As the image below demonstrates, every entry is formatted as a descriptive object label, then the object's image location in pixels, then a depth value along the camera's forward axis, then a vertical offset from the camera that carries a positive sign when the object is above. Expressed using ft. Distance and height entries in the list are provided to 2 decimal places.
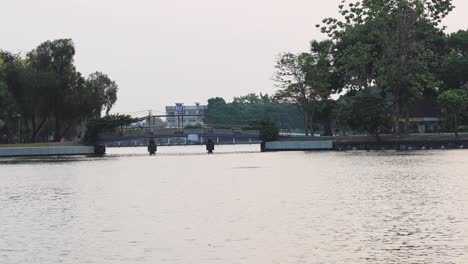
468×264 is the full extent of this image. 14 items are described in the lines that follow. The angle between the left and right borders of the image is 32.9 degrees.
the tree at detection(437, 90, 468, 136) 466.29 +22.70
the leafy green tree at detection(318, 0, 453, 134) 460.14 +56.51
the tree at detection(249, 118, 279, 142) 529.45 +11.62
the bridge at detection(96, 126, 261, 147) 542.57 +10.04
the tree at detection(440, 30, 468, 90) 515.50 +46.19
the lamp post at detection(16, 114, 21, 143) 593.18 +13.87
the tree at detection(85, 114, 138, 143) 542.98 +17.65
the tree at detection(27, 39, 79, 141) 538.06 +59.14
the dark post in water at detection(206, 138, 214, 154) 596.99 +0.60
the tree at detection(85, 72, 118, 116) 546.79 +40.72
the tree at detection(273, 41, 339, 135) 519.60 +43.47
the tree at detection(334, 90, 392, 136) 466.70 +17.49
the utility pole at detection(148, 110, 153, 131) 587.27 +24.82
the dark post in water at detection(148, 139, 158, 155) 600.39 +0.86
